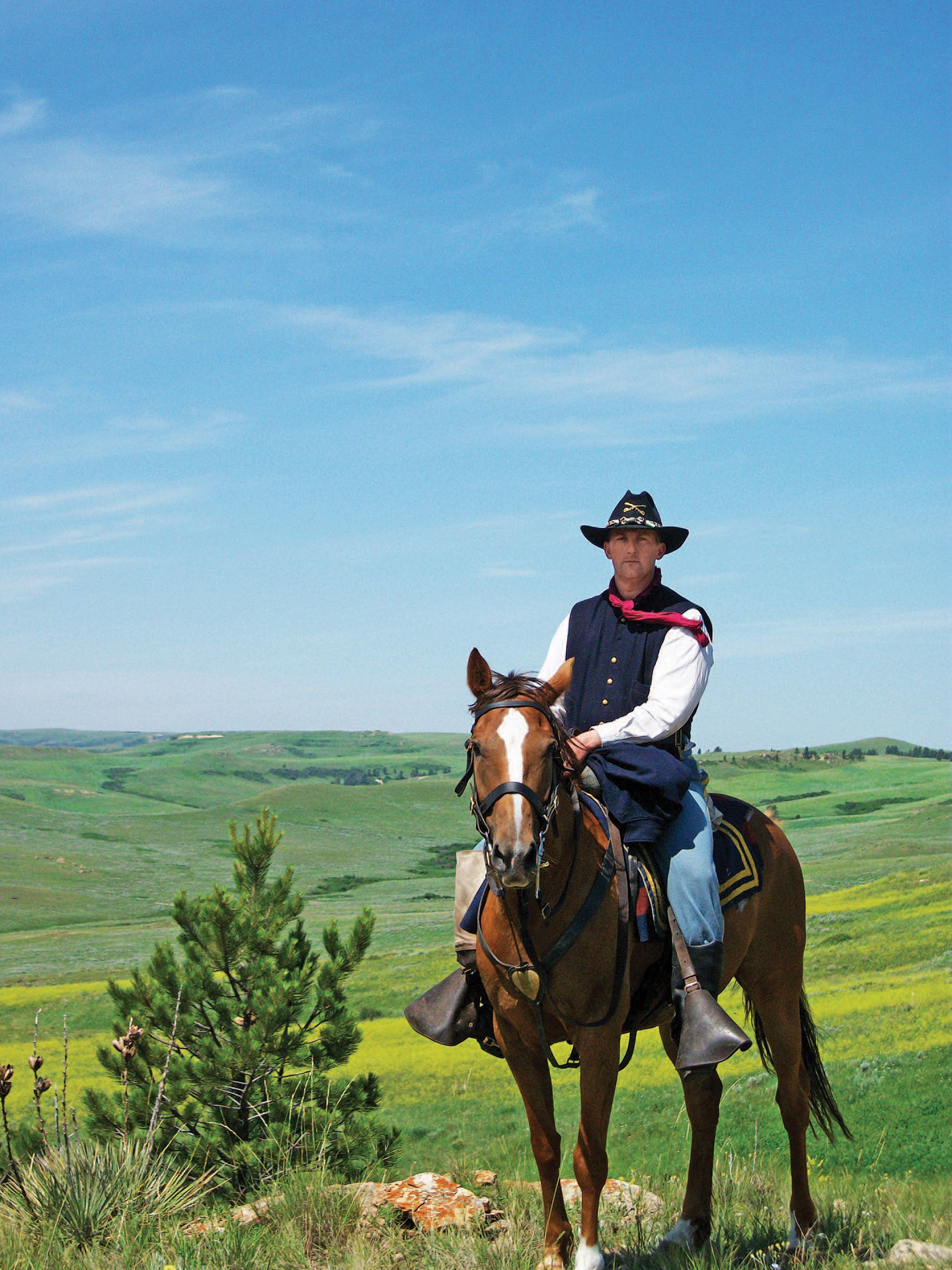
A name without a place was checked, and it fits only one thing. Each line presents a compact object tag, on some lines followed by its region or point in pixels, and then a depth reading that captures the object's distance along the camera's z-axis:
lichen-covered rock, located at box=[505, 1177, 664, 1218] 6.60
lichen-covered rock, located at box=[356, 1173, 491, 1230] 6.30
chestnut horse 4.30
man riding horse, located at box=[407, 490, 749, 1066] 5.41
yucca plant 5.46
